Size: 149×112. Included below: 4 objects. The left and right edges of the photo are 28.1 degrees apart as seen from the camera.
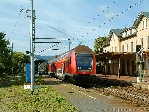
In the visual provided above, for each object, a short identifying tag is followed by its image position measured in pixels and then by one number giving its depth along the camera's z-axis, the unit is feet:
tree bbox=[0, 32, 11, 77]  170.95
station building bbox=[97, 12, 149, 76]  144.56
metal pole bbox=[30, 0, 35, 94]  68.44
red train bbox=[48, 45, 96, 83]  93.25
